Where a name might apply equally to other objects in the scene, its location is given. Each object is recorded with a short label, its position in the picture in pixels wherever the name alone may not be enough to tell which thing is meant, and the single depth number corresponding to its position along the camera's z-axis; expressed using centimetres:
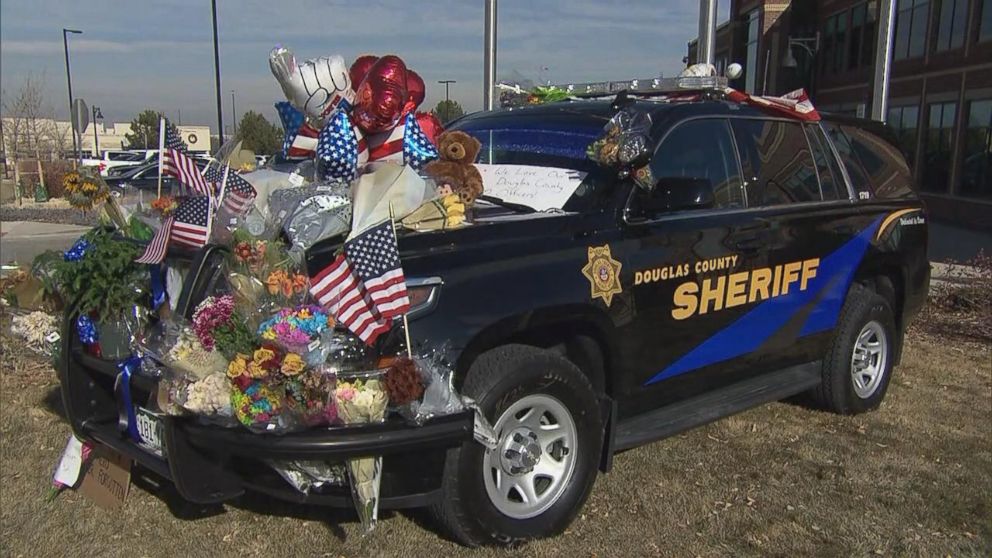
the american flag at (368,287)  280
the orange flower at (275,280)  284
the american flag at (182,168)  354
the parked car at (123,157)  3097
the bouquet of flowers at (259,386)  275
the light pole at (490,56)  920
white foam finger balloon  386
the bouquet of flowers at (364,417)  276
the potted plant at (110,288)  347
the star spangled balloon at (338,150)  371
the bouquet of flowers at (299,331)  274
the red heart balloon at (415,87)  400
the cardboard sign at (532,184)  393
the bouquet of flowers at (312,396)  275
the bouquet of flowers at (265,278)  285
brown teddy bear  347
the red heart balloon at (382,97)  376
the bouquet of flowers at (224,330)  286
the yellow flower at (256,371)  275
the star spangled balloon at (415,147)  386
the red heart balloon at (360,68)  411
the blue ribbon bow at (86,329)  355
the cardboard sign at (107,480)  380
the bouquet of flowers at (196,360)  288
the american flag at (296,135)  413
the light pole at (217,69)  2403
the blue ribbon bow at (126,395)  327
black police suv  305
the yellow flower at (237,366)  278
